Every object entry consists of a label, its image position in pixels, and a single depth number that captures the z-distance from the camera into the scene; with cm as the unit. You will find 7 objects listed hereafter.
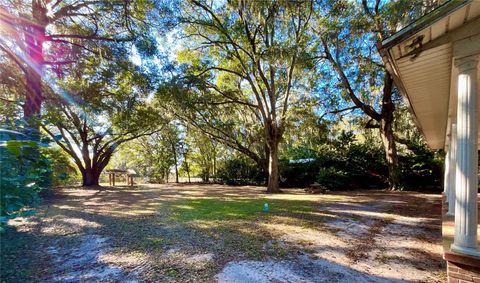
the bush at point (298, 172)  1532
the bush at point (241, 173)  1773
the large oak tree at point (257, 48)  978
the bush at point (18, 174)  197
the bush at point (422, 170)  1234
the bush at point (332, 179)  1338
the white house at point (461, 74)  240
